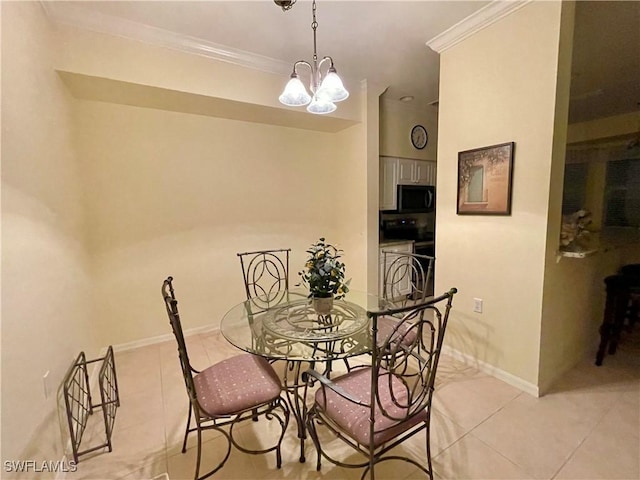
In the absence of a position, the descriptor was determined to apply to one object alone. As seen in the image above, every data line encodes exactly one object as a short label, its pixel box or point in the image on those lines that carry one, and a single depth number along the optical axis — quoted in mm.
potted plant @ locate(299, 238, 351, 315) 1766
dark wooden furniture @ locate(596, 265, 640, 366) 2309
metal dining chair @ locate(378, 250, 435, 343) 2000
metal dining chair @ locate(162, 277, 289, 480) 1366
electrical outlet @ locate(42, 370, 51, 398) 1441
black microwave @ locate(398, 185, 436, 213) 4020
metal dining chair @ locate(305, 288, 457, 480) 1147
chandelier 1697
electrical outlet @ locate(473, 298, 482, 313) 2393
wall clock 4102
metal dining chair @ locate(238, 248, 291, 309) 3416
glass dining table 1539
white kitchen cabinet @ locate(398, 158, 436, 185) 4070
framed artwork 2133
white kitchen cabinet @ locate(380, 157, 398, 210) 3918
